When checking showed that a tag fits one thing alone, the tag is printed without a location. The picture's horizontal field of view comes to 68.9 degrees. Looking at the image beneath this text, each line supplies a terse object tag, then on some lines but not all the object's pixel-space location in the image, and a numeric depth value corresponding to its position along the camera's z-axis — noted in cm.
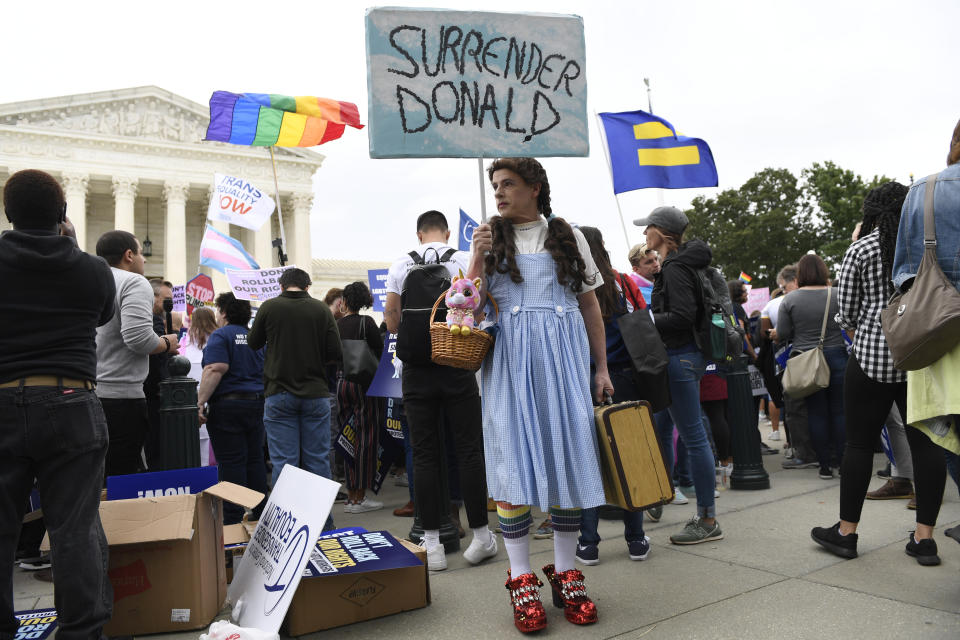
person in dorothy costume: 278
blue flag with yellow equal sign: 766
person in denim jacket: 277
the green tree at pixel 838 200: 3212
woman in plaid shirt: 327
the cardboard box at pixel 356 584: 285
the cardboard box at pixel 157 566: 284
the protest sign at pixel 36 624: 277
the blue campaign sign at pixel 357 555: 295
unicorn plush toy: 276
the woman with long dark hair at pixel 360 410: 579
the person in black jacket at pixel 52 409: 247
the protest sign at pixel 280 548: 265
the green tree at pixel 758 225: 3925
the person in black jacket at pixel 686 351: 391
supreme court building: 4362
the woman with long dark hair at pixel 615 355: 367
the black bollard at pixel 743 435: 555
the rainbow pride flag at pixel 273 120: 1037
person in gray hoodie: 376
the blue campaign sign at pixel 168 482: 323
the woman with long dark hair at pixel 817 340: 595
